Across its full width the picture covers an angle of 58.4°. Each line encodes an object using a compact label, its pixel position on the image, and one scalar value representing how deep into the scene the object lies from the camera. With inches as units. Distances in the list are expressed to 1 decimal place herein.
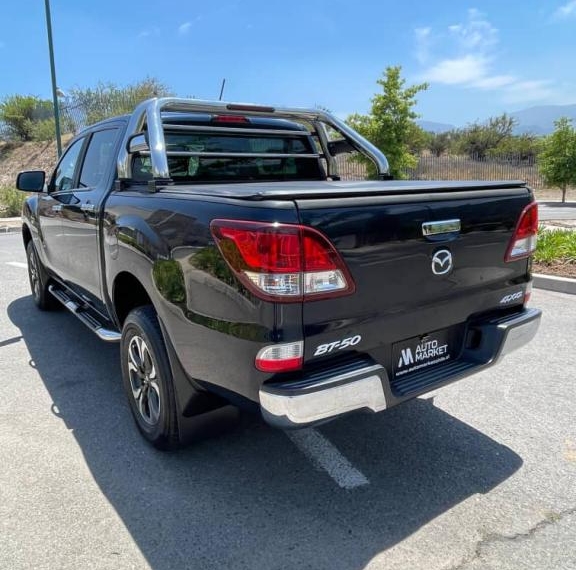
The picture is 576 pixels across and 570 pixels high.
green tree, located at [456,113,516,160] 1877.5
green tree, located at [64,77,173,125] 1040.2
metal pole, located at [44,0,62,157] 571.5
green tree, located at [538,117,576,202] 875.4
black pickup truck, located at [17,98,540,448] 80.4
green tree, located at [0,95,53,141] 1232.2
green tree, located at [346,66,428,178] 770.2
